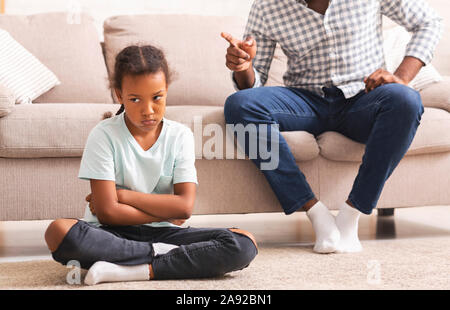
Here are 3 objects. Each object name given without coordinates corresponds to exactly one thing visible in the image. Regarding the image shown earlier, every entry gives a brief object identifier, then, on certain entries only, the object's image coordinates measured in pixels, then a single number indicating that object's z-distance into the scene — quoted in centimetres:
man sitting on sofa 355
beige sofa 361
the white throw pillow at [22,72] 406
